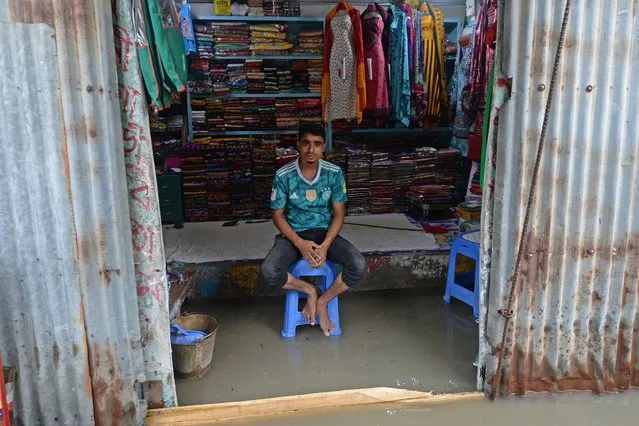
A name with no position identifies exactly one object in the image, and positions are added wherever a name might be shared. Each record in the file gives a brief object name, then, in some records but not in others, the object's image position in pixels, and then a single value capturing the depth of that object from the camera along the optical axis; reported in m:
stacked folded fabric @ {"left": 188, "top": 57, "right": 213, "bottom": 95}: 5.44
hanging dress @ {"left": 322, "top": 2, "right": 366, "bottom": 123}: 4.81
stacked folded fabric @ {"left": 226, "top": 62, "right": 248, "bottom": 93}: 5.52
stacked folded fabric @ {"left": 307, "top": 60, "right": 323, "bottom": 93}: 5.57
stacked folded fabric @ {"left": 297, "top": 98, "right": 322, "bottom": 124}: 5.67
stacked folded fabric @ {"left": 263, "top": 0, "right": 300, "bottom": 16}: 5.39
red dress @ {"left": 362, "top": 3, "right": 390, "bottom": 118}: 4.82
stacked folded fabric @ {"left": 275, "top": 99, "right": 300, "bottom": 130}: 5.65
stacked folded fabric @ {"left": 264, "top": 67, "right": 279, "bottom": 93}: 5.59
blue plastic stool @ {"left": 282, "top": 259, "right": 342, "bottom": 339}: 3.25
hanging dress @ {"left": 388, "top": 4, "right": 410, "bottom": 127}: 4.88
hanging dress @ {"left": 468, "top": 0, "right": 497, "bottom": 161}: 4.31
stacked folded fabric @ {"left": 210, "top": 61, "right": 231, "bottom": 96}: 5.50
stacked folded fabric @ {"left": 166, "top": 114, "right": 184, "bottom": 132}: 5.55
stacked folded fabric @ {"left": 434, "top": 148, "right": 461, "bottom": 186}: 5.69
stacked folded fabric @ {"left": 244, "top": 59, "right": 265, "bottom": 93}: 5.52
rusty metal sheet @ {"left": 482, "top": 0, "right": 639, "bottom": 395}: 2.26
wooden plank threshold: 2.37
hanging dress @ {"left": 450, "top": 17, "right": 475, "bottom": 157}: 4.76
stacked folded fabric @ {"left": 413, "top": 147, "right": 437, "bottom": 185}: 5.66
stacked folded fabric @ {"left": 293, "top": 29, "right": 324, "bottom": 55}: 5.48
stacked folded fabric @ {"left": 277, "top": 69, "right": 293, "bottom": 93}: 5.61
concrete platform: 3.87
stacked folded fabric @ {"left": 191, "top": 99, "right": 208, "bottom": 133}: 5.54
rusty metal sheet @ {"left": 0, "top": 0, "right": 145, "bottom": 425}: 1.97
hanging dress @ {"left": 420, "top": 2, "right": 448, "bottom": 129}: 5.04
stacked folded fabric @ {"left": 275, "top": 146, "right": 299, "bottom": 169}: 5.49
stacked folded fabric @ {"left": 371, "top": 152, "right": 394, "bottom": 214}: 5.62
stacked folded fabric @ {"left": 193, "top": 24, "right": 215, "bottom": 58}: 5.34
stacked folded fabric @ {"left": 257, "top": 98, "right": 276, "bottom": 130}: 5.65
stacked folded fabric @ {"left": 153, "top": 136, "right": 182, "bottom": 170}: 5.58
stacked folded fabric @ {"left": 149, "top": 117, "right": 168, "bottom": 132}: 5.39
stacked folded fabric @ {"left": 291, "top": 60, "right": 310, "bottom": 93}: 5.63
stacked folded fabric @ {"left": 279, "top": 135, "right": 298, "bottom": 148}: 5.77
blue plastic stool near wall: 3.49
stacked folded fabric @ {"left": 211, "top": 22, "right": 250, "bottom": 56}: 5.38
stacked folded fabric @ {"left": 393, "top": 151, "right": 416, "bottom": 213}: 5.66
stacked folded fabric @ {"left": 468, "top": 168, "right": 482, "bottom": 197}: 4.61
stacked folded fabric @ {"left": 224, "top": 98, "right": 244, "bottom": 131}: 5.60
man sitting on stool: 3.20
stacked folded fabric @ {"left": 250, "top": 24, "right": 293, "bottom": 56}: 5.43
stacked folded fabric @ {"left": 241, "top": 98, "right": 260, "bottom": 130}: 5.62
